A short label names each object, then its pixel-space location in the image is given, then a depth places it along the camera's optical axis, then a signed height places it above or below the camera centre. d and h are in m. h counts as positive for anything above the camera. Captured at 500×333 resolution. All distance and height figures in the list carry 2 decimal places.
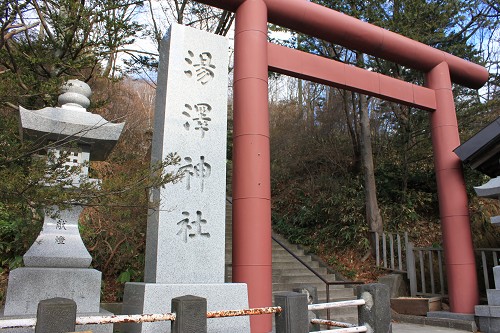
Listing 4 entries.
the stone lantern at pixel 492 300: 6.65 -0.67
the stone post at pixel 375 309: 3.68 -0.45
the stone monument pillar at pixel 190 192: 4.59 +0.81
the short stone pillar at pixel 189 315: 2.75 -0.37
